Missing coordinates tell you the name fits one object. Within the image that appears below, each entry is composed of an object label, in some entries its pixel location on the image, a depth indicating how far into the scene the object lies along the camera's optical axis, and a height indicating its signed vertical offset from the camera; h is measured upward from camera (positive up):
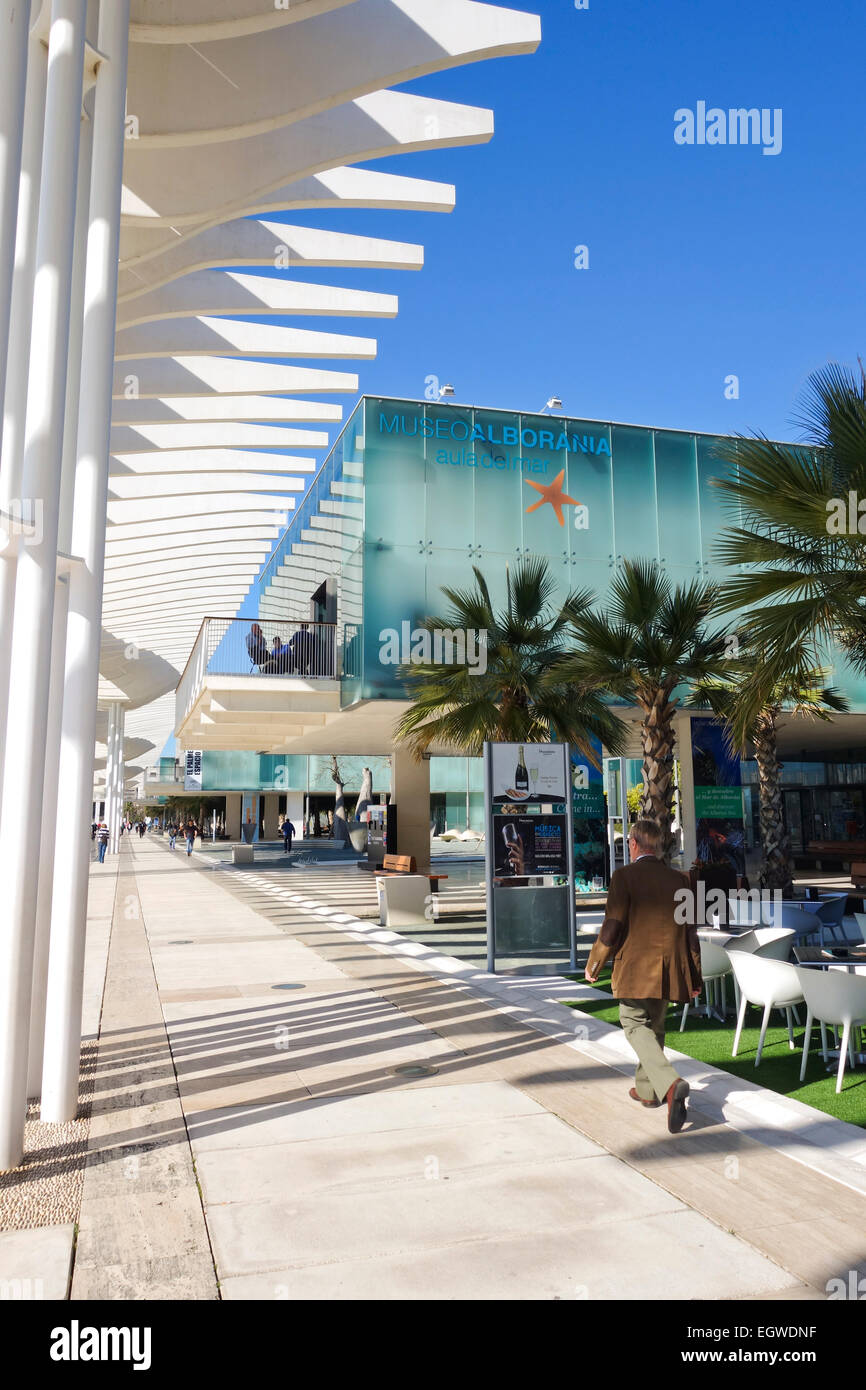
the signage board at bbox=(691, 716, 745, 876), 23.00 +0.46
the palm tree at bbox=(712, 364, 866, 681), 7.71 +2.43
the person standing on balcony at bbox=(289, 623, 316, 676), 21.62 +3.63
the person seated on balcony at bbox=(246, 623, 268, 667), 21.59 +3.73
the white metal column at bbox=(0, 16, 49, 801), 5.84 +3.12
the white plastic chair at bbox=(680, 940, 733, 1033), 8.57 -1.25
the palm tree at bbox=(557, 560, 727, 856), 13.22 +2.23
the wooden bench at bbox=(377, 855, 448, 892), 18.70 -0.92
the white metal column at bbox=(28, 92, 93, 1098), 6.56 +1.11
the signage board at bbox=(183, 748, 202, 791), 64.08 +3.25
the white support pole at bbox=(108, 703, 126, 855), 48.62 +2.88
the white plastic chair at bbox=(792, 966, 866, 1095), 6.48 -1.19
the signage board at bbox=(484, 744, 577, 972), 12.02 -0.42
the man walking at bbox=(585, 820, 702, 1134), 5.96 -0.84
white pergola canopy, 7.75 +5.75
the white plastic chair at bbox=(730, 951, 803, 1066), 7.26 -1.22
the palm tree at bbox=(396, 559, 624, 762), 14.54 +1.91
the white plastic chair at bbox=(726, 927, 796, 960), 8.37 -1.12
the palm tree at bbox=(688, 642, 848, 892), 14.25 +1.47
